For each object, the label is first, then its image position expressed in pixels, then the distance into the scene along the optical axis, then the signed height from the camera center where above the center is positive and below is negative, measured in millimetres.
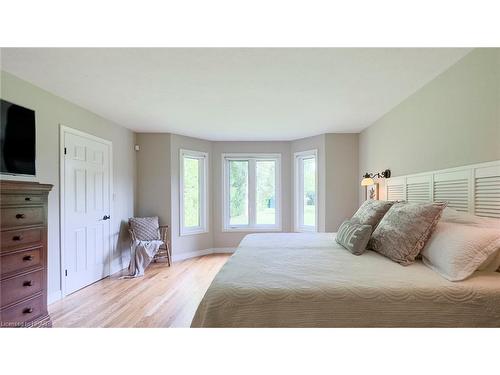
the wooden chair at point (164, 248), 4109 -1025
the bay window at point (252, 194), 5141 -128
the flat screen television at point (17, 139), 2131 +453
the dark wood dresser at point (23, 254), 1647 -468
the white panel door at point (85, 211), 2953 -294
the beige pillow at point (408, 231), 1666 -314
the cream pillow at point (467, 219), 1537 -220
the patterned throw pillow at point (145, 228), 3986 -644
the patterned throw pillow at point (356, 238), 1922 -407
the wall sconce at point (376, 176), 3230 +152
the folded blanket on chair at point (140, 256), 3652 -1022
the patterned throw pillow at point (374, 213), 2178 -239
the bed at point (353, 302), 1210 -571
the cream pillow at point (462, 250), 1344 -362
